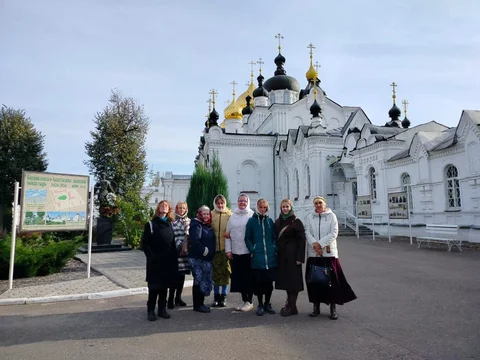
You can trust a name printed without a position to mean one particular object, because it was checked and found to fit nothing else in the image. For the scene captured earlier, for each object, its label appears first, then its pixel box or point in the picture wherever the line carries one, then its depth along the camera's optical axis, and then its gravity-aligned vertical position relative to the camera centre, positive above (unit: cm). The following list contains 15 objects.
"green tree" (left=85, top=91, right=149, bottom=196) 2730 +539
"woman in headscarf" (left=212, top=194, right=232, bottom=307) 579 -65
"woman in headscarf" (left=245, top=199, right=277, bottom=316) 543 -52
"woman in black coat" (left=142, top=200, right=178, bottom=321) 521 -64
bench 1270 -68
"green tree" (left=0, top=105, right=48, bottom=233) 2862 +565
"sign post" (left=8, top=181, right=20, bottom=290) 725 -53
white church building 1515 +366
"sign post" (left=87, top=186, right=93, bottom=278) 824 -7
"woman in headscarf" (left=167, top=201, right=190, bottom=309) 574 -43
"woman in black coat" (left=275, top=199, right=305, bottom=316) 531 -60
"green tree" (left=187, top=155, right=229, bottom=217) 1480 +124
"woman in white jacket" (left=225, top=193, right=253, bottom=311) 566 -61
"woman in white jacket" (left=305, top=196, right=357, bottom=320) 509 -62
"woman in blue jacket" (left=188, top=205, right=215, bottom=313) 561 -62
